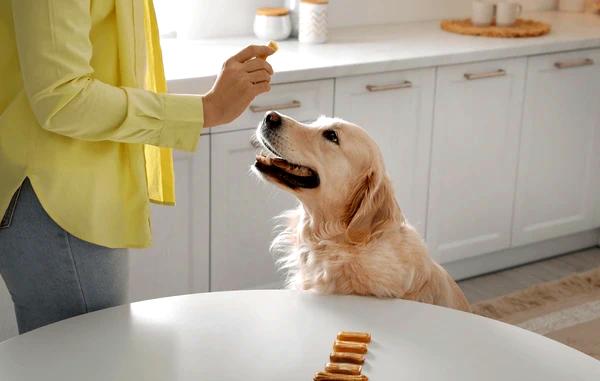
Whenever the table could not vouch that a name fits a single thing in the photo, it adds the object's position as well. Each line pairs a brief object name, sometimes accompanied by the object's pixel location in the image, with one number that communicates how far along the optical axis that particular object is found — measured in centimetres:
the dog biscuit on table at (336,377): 203
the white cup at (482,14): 450
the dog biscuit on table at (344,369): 205
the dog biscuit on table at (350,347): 212
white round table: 205
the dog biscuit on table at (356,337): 216
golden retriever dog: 261
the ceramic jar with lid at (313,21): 412
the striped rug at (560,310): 397
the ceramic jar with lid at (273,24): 416
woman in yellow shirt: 211
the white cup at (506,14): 445
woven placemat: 430
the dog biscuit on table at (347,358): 209
